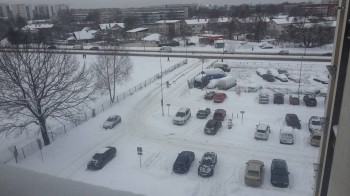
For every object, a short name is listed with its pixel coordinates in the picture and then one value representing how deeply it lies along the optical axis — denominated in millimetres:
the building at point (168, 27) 83156
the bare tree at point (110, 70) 28312
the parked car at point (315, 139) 17844
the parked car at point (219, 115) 22452
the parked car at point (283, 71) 36400
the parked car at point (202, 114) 22984
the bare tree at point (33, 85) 18422
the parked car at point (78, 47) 66438
